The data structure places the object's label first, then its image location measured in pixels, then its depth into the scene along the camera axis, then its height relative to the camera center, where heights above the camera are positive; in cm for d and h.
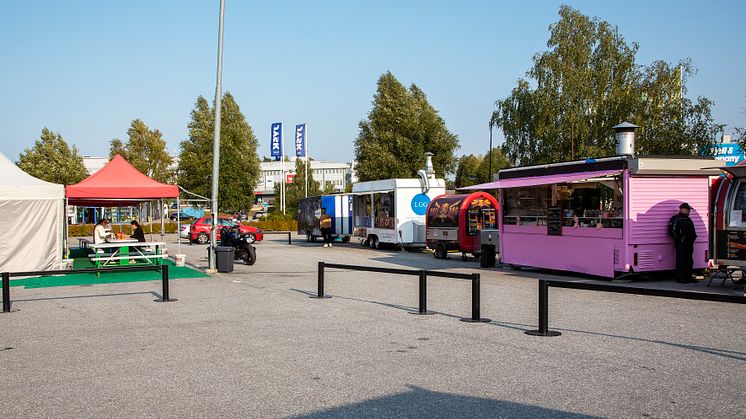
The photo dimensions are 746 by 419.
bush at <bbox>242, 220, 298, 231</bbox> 5728 -40
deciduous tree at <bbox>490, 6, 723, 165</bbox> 3312 +647
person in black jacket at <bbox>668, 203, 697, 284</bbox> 1584 -45
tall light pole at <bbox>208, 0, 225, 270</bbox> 2109 +279
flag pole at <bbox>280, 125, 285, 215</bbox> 6700 +388
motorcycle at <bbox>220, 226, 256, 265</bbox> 2267 -78
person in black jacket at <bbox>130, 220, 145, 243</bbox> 2453 -46
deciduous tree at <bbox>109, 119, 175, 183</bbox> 6419 +651
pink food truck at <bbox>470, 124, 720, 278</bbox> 1620 +30
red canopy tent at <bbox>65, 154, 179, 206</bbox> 2039 +103
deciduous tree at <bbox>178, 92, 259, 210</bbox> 6112 +576
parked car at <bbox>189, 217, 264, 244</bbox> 3866 -59
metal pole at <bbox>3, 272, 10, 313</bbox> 1192 -132
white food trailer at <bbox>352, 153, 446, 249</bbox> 2964 +67
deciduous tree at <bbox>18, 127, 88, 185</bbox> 5778 +497
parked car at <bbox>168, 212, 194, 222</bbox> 8004 +52
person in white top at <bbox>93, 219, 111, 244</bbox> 2198 -45
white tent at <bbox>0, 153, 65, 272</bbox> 1928 -10
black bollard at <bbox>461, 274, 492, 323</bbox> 1041 -128
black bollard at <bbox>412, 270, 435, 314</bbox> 1122 -126
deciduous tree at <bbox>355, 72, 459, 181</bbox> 5616 +698
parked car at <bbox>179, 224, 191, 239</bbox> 4175 -66
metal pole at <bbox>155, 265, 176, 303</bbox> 1337 -133
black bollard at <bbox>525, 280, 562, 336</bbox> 921 -123
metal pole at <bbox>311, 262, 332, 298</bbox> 1354 -126
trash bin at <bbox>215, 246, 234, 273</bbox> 2019 -116
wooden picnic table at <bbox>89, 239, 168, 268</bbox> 2044 -107
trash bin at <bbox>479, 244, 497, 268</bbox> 2194 -113
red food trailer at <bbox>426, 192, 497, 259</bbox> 2458 -1
